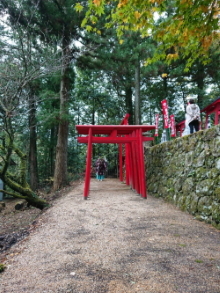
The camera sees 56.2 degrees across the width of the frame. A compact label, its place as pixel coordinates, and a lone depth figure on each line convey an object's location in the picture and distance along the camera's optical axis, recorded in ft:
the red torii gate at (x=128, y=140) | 19.40
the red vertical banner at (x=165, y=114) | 23.69
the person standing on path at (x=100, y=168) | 37.81
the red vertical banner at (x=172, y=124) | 25.14
